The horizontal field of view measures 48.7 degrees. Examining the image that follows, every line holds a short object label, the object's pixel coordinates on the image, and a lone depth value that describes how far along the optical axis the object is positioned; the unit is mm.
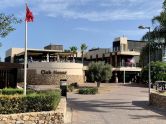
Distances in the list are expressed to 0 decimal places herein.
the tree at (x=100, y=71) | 25175
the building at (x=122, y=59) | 35489
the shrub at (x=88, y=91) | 19291
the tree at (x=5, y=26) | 9593
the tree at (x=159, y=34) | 13670
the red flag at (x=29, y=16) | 9284
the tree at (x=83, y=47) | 45624
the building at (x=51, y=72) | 29309
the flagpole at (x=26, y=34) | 9159
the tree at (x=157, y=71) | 28853
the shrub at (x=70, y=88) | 21438
